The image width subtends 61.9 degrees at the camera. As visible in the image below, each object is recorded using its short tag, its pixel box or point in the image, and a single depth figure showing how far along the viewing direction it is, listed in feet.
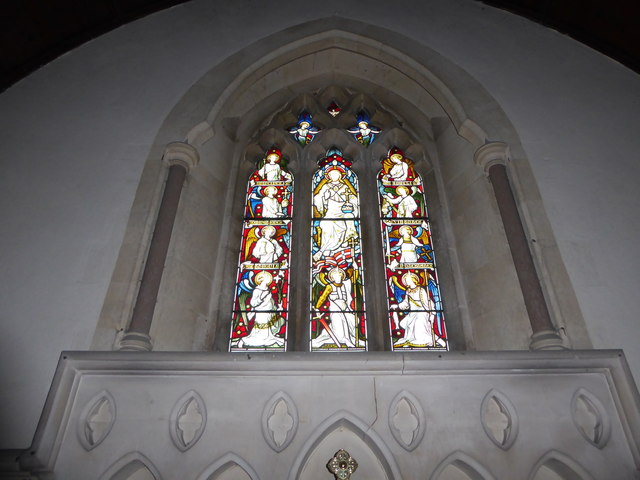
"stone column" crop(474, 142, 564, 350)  8.89
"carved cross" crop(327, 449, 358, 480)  6.73
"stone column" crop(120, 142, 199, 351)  8.82
